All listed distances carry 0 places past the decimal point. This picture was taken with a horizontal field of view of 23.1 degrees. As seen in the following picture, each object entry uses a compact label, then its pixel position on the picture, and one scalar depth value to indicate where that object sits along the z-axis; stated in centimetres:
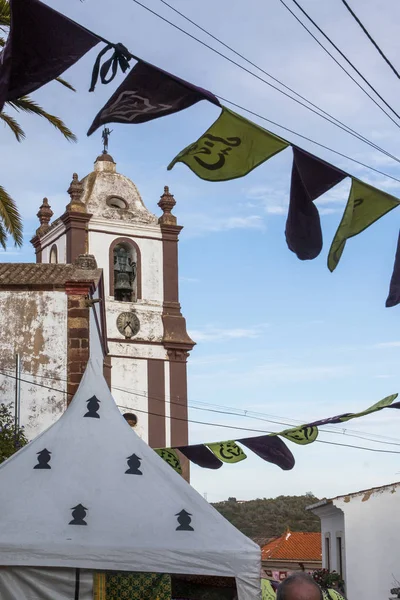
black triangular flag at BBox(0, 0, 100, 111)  535
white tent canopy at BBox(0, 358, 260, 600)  820
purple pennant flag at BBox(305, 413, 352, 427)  1023
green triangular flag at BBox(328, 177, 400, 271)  644
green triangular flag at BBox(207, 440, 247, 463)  1127
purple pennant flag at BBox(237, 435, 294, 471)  1114
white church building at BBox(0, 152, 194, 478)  3161
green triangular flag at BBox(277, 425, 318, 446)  1105
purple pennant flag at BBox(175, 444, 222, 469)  1158
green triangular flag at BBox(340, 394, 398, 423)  995
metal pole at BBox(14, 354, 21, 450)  1416
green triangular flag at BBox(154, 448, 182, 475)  1219
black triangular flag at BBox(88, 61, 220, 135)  568
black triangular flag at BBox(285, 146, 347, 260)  621
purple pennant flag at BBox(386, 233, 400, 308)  693
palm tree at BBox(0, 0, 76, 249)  1348
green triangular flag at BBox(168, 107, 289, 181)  595
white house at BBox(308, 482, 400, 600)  2897
